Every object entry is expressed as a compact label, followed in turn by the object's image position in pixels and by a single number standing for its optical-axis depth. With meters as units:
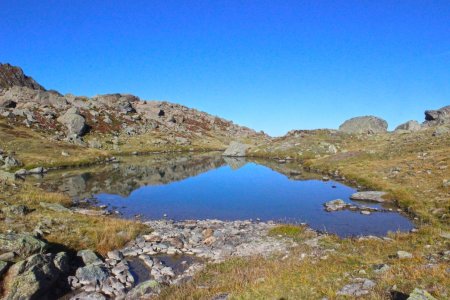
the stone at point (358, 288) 13.48
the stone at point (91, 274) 19.33
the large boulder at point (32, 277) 16.19
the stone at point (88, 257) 21.64
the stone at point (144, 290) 17.77
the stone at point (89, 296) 17.77
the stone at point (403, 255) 18.29
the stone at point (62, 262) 19.38
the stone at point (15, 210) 27.06
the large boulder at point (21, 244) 19.23
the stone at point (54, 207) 31.50
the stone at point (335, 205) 39.03
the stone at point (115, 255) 22.98
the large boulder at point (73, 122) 116.62
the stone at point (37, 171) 65.11
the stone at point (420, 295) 10.71
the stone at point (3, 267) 16.94
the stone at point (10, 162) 65.15
